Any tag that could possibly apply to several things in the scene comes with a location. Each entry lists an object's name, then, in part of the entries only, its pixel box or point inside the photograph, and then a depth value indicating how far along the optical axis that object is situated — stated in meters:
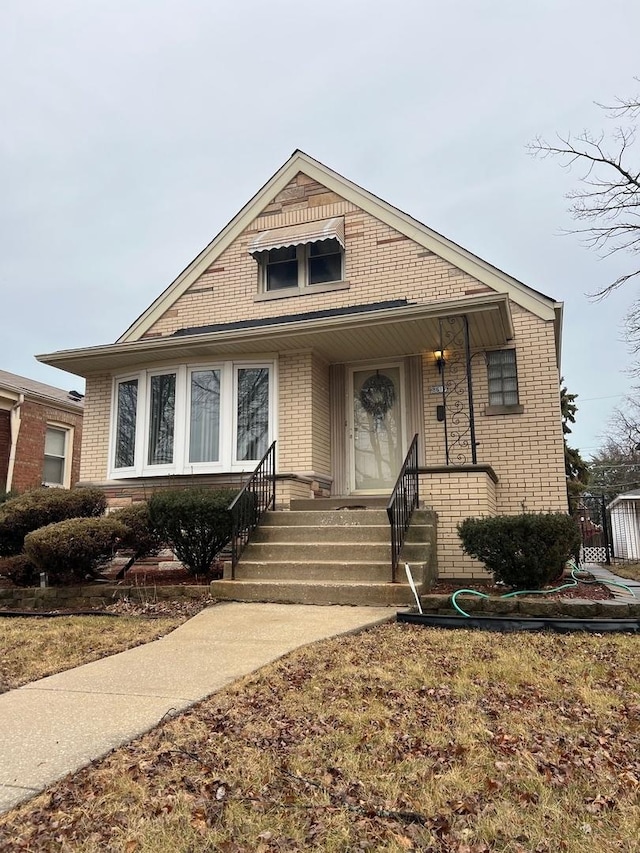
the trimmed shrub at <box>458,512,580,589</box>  6.58
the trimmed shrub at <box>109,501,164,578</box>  7.87
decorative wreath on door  10.25
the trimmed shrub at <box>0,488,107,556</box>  8.73
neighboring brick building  16.23
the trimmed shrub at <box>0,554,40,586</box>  7.95
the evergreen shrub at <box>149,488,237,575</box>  7.39
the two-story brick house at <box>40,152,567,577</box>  9.06
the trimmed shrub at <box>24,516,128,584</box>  7.28
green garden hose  6.02
